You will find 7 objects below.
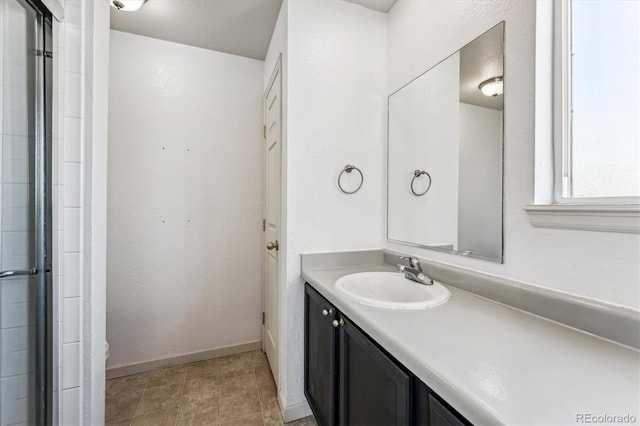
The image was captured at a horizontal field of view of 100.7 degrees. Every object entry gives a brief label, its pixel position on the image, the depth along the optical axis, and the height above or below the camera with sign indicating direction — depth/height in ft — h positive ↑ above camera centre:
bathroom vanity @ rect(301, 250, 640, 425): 1.61 -1.10
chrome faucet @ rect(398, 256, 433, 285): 3.78 -0.89
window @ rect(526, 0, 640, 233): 2.34 +0.96
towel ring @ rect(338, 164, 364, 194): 5.09 +0.79
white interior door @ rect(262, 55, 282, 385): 5.48 +0.02
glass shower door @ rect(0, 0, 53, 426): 2.99 -0.04
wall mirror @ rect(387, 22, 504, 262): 3.36 +0.91
